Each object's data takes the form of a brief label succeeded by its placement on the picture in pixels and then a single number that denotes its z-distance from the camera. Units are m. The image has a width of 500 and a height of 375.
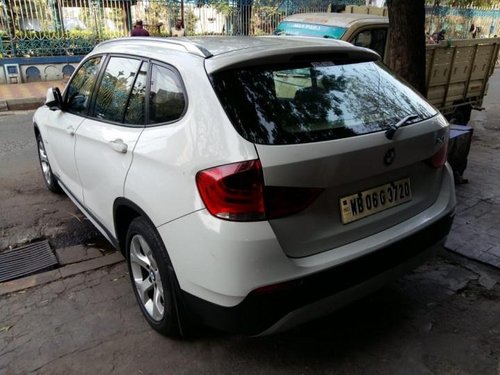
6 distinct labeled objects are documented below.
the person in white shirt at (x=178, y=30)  13.70
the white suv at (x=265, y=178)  2.03
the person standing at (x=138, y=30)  12.05
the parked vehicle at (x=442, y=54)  6.90
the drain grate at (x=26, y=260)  3.54
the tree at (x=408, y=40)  4.70
